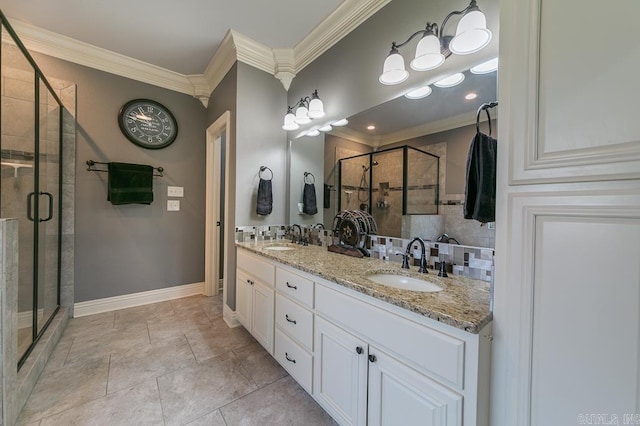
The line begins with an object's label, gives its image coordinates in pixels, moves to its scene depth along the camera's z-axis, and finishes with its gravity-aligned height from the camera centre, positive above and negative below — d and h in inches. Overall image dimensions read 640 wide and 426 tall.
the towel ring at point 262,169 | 97.5 +16.3
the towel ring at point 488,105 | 37.5 +17.4
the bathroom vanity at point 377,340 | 31.1 -21.3
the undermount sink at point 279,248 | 81.3 -13.2
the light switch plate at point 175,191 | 119.0 +8.2
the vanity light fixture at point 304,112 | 83.4 +35.3
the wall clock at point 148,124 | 107.7 +38.7
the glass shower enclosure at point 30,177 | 61.4 +8.5
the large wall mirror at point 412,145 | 50.5 +16.6
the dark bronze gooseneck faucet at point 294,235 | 95.7 -9.8
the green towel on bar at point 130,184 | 103.0 +10.0
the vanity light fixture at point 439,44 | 45.5 +34.7
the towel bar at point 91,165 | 100.6 +17.0
